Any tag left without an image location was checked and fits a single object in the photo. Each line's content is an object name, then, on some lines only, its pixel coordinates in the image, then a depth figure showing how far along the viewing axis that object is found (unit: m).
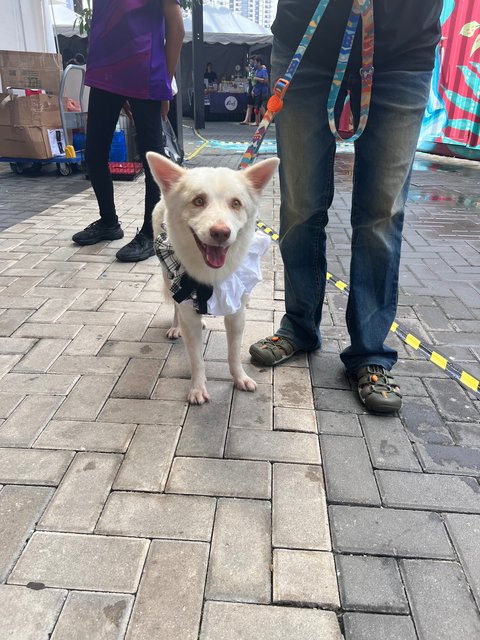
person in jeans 2.11
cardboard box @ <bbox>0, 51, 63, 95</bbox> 7.77
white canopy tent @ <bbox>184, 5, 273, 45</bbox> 19.28
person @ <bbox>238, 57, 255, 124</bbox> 19.17
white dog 2.03
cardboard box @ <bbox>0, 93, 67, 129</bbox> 6.93
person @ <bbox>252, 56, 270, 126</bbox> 17.42
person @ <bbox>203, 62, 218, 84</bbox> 21.11
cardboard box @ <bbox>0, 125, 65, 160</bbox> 7.16
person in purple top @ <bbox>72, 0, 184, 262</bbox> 3.75
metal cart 7.42
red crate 7.54
